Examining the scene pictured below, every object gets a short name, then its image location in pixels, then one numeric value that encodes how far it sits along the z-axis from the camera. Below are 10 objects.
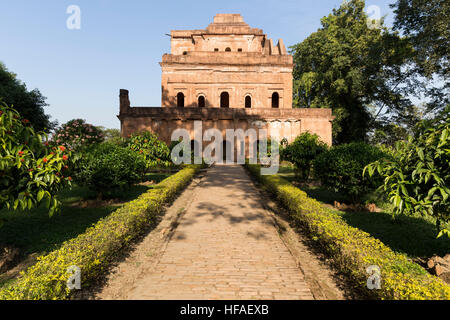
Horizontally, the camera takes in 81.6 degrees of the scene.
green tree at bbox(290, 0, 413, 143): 23.23
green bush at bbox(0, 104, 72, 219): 3.16
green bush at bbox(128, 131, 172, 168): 12.00
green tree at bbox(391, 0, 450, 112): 15.76
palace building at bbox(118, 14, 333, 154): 22.89
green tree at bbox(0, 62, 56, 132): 21.64
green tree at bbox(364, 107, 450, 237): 3.51
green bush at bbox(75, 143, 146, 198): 7.93
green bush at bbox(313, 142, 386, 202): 7.47
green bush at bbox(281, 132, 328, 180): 11.48
